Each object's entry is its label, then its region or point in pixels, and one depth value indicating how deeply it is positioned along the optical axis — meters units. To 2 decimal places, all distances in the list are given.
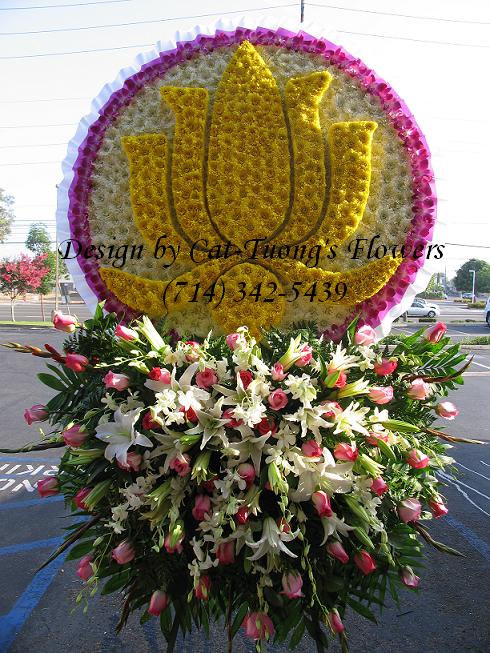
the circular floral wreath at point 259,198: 2.50
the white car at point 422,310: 28.98
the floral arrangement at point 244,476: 1.89
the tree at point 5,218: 43.19
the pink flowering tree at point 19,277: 23.38
